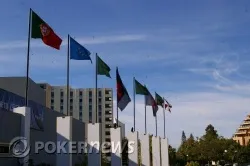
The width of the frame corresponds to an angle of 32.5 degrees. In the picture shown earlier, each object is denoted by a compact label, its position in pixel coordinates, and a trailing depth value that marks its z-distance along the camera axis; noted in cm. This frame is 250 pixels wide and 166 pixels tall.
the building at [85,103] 15862
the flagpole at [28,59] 2234
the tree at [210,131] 12080
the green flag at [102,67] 3019
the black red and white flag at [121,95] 3353
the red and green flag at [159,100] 4947
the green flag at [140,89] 4075
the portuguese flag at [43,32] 2286
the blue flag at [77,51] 2711
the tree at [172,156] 7526
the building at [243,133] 15505
